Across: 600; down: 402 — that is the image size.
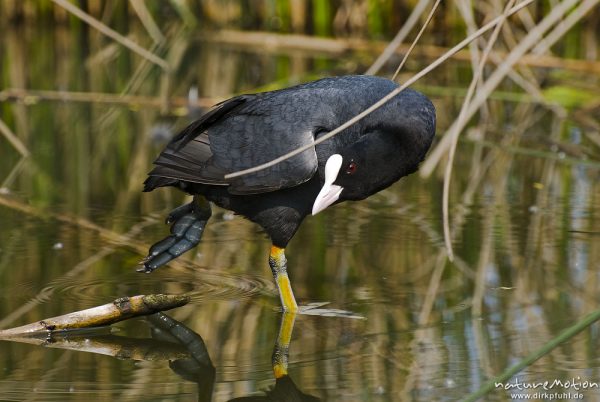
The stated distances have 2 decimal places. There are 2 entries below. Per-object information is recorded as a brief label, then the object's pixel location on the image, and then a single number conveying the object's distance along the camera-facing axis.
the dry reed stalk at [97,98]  14.97
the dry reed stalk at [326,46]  16.87
